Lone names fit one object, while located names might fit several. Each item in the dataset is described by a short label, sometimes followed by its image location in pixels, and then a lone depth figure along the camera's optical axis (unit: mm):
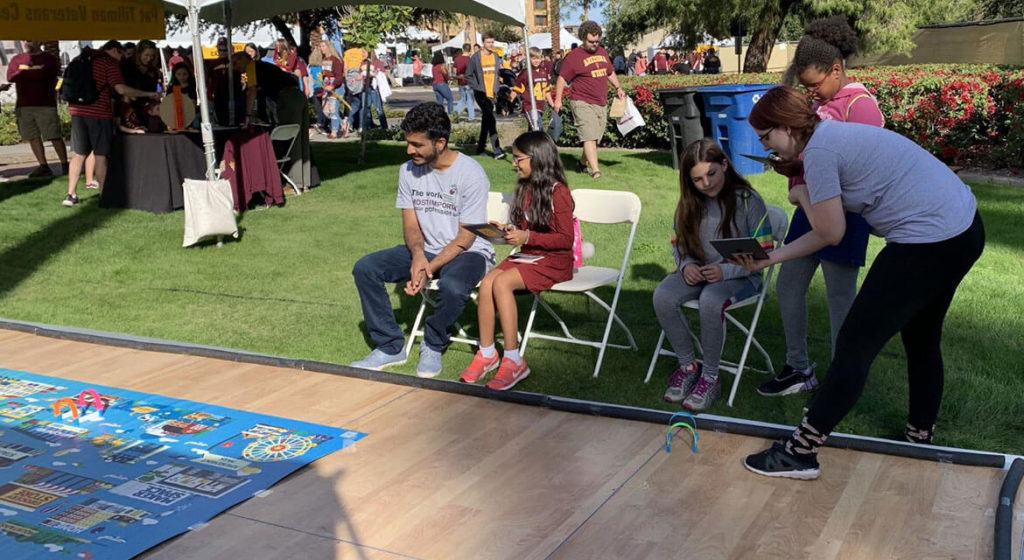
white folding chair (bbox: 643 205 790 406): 4822
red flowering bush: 11461
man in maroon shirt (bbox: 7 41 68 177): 12484
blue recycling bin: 11711
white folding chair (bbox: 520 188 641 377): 5262
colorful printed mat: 3576
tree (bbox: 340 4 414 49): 17625
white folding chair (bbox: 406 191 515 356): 5711
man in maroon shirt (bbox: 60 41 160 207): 11094
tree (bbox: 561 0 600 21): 35469
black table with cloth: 10555
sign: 8859
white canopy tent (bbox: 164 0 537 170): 9203
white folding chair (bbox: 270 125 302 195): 11641
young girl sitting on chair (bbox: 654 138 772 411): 4738
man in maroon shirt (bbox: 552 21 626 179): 11758
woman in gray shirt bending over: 3523
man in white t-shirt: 5344
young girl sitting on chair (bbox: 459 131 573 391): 5129
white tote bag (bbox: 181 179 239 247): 8797
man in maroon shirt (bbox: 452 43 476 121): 22266
